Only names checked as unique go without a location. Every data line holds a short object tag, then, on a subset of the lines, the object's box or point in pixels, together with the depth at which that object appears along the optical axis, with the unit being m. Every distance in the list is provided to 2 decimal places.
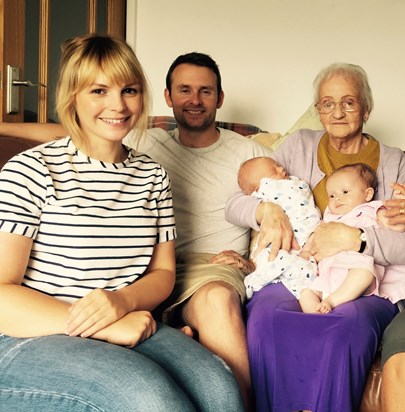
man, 2.00
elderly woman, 1.70
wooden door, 2.69
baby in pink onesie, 1.87
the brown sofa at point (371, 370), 1.73
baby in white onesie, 1.98
